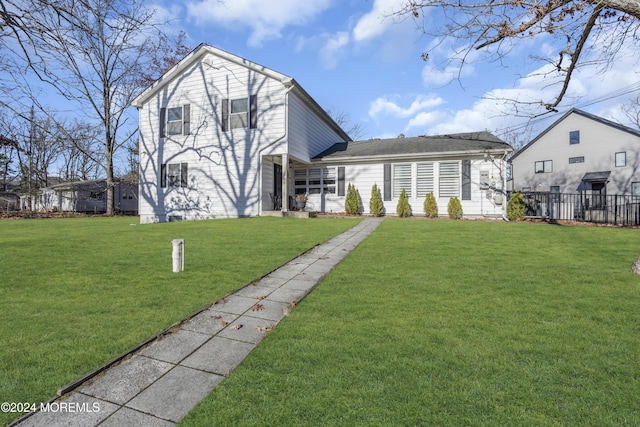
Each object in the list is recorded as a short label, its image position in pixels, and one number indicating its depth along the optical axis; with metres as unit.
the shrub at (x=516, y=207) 12.71
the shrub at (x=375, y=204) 14.82
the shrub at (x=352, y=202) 15.01
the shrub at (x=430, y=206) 14.12
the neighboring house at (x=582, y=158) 21.59
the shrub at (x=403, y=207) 14.51
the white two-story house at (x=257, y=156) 13.97
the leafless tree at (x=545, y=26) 4.56
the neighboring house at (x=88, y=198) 29.83
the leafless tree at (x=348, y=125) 39.97
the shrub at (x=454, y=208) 13.76
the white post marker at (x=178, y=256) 4.66
